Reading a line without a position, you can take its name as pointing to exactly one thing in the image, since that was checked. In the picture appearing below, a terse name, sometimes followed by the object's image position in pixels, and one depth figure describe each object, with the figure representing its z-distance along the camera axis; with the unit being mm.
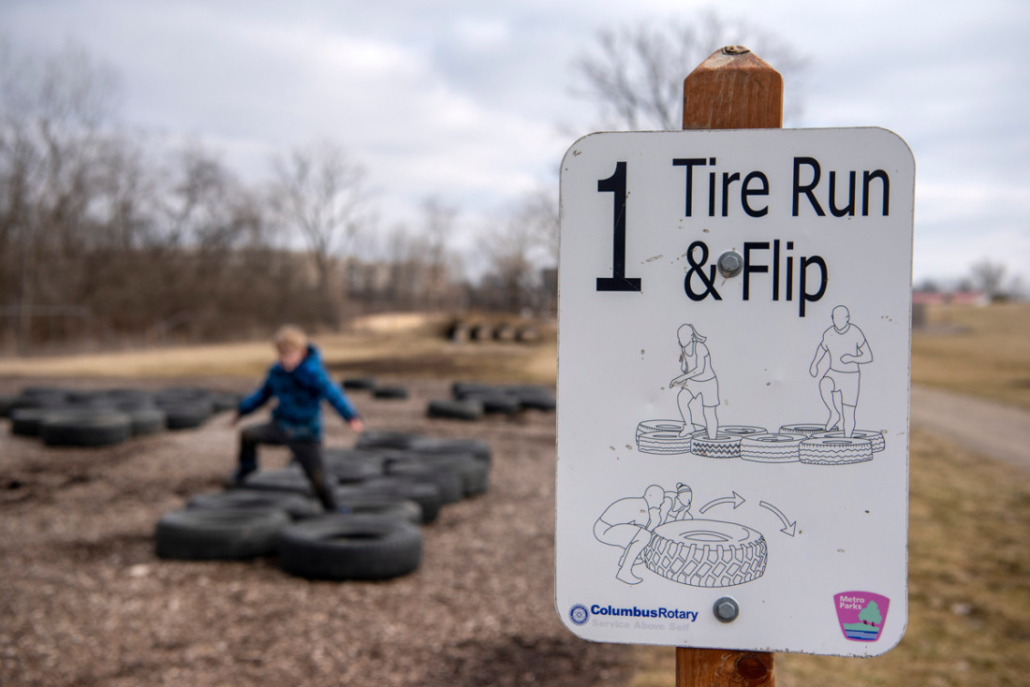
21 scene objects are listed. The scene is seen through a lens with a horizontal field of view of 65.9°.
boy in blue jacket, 6723
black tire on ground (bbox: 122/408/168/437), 11070
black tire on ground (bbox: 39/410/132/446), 9938
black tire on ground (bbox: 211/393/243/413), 14231
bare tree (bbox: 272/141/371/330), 55812
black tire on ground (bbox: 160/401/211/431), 11898
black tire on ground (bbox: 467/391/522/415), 15219
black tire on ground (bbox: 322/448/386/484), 8523
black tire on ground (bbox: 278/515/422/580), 5727
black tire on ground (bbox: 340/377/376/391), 18688
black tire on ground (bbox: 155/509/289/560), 6004
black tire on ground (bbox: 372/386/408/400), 17453
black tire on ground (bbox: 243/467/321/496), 7594
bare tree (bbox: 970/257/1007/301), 112694
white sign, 1472
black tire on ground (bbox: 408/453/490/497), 8789
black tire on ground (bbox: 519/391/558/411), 15828
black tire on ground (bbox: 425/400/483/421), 14469
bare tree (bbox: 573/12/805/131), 35781
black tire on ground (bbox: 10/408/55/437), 10633
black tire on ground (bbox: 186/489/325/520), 6863
